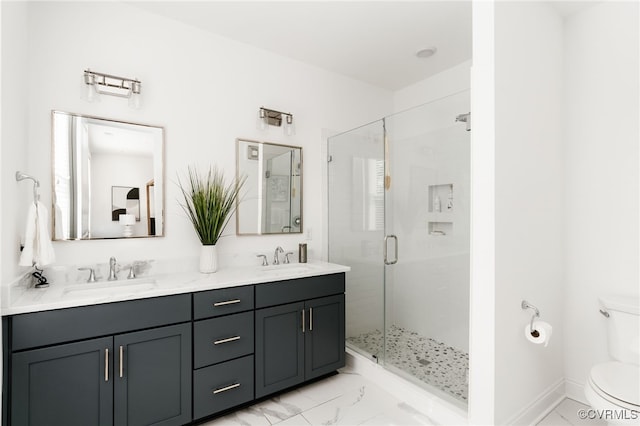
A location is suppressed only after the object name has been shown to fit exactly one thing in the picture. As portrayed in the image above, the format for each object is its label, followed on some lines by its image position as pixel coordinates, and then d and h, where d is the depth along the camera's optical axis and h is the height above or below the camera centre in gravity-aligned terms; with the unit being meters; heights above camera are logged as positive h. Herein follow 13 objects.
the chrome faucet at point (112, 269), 2.04 -0.37
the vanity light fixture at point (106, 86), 2.00 +0.81
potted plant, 2.23 +0.03
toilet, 1.46 -0.83
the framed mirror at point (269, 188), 2.64 +0.21
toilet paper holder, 1.78 -0.54
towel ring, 1.68 +0.16
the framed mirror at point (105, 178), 1.96 +0.23
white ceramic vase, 2.26 -0.34
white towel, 1.64 -0.15
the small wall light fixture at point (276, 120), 2.70 +0.80
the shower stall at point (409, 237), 2.32 -0.21
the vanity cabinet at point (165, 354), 1.47 -0.79
